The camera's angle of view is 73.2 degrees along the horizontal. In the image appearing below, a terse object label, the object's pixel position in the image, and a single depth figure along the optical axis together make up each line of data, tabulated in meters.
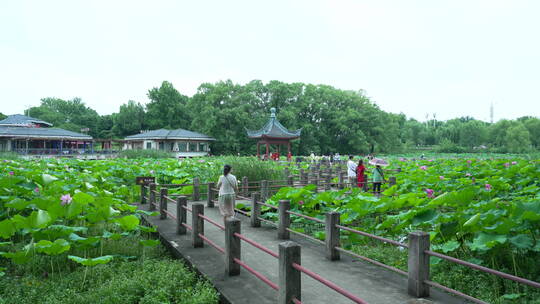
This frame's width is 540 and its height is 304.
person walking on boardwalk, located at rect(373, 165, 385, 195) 9.70
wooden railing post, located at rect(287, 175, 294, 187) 10.14
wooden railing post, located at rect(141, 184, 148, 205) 9.52
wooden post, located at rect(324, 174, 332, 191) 10.44
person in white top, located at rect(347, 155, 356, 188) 11.61
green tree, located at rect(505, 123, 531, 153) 52.75
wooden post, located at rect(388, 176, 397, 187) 9.75
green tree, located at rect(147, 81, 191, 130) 50.50
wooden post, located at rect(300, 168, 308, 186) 11.45
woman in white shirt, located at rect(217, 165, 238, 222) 6.18
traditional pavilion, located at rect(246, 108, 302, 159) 28.70
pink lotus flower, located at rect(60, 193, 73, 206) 4.77
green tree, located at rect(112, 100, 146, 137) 50.78
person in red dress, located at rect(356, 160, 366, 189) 10.40
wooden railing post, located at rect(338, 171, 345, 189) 11.12
